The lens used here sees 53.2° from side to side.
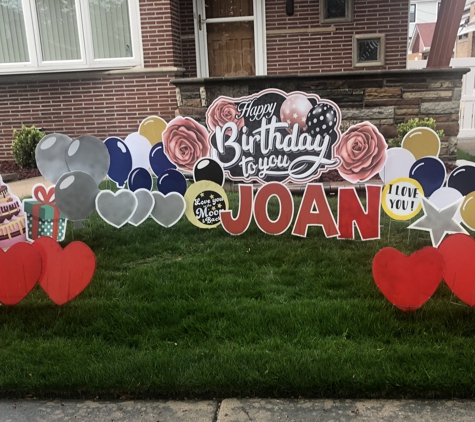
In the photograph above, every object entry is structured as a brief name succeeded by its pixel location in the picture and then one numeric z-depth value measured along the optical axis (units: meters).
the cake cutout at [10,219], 3.95
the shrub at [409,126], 6.23
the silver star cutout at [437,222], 3.60
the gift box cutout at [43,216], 4.11
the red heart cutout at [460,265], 2.90
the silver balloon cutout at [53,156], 4.45
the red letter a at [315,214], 4.21
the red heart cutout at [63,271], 3.17
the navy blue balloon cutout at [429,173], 4.04
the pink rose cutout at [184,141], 4.72
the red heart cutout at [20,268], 3.10
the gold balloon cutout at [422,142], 4.22
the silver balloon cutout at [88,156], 4.46
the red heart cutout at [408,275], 2.88
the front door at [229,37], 9.38
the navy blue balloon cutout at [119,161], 4.69
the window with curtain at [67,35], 8.68
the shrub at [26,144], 8.11
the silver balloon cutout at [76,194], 4.21
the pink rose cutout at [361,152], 4.41
